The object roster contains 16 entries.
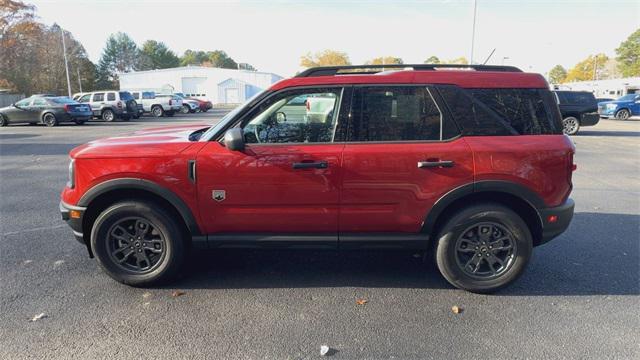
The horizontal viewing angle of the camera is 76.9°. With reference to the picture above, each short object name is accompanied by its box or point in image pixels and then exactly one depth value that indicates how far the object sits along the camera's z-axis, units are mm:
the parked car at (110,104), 22422
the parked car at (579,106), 16125
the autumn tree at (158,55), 106000
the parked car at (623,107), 25172
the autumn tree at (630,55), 75869
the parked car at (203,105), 35156
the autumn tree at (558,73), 127000
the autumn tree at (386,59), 76794
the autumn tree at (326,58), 77012
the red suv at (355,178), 3359
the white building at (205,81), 58875
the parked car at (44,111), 19484
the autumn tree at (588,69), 103438
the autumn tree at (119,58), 93625
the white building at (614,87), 41484
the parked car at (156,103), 27706
